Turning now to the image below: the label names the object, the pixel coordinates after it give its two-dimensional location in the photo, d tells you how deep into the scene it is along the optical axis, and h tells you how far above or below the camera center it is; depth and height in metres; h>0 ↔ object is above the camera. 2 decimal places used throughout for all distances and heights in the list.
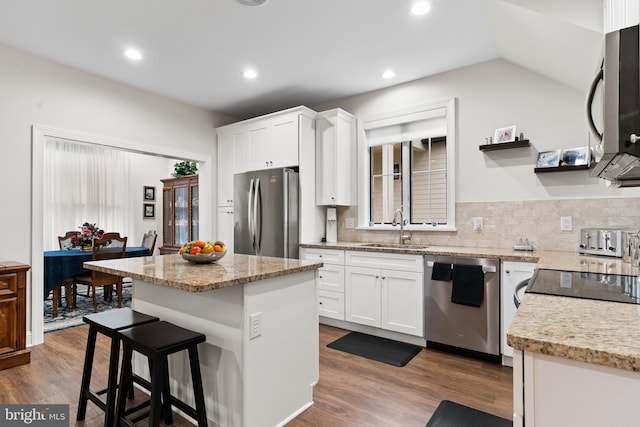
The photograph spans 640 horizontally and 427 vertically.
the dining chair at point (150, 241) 5.54 -0.40
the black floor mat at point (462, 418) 1.94 -1.19
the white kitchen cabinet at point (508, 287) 2.60 -0.56
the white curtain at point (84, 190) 5.69 +0.49
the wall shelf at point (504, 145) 3.02 +0.64
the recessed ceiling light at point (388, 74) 3.55 +1.50
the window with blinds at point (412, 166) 3.58 +0.57
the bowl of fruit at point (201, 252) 2.16 -0.23
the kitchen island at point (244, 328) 1.75 -0.63
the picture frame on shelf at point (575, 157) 2.79 +0.49
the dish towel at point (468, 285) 2.75 -0.57
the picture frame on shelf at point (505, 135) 3.11 +0.75
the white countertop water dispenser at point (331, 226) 4.27 -0.12
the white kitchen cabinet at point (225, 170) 4.66 +0.65
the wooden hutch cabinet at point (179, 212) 5.99 +0.09
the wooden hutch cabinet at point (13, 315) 2.70 -0.79
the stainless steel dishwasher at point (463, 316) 2.72 -0.84
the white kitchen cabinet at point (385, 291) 3.11 -0.72
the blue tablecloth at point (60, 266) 3.97 -0.59
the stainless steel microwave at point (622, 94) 0.83 +0.30
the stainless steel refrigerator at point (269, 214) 3.79 +0.03
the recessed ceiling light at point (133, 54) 3.08 +1.51
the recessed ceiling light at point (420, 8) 2.42 +1.51
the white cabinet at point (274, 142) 4.00 +0.91
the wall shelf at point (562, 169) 2.77 +0.39
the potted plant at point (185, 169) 6.19 +0.88
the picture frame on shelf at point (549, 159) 2.91 +0.49
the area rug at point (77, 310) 3.83 -1.21
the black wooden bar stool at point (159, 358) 1.53 -0.69
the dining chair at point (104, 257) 4.34 -0.53
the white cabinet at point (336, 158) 3.99 +0.70
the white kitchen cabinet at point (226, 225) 4.61 -0.12
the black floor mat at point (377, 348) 2.88 -1.20
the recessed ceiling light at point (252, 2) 2.36 +1.50
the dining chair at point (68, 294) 4.14 -0.98
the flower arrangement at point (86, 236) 4.83 -0.27
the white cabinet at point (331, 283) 3.60 -0.72
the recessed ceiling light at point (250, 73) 3.53 +1.52
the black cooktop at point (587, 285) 1.18 -0.28
